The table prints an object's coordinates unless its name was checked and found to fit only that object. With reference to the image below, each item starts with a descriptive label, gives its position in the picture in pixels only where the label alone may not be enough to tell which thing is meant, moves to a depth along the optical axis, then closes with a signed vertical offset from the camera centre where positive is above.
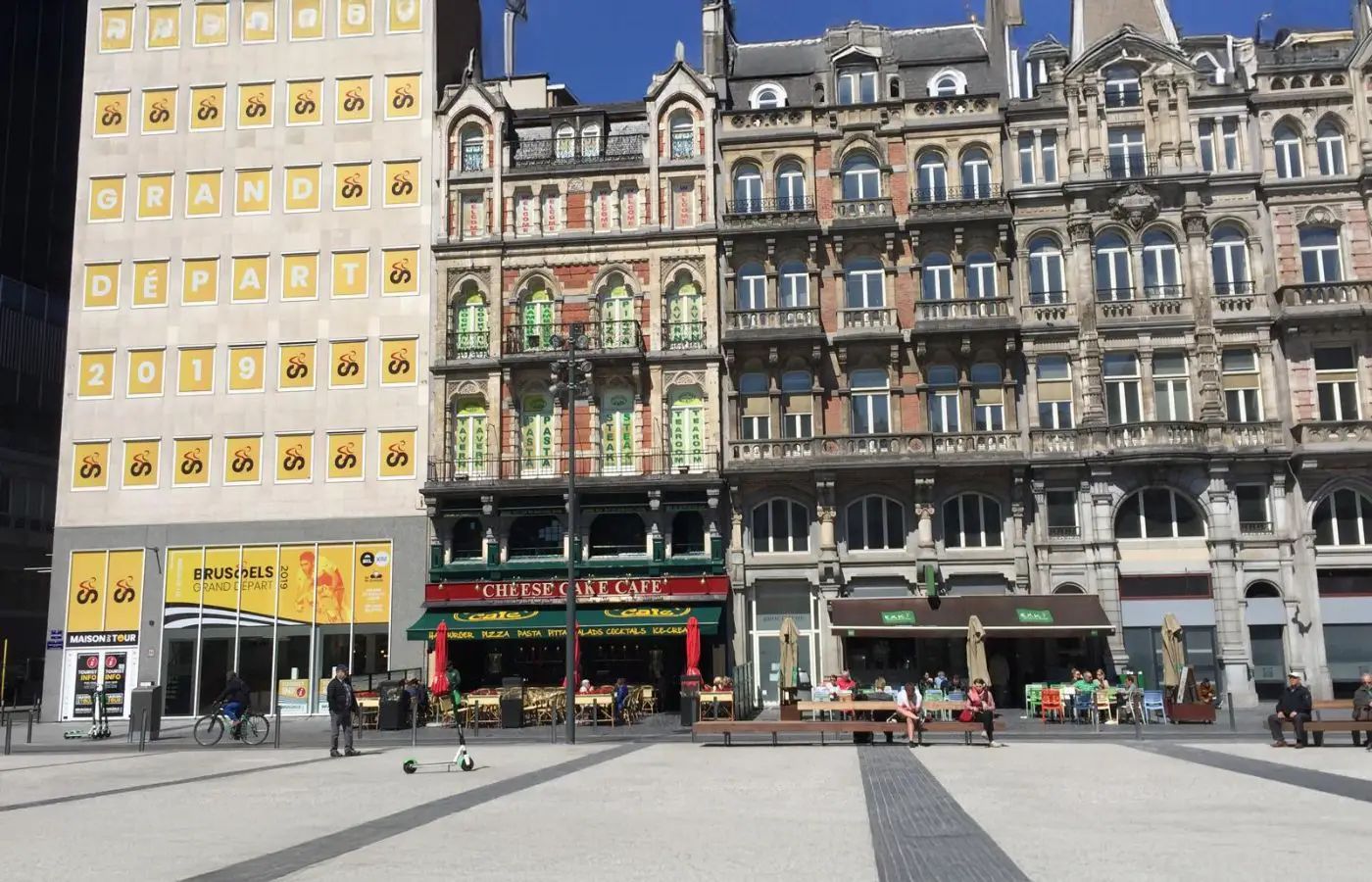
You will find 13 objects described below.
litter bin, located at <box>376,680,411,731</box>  29.98 -1.72
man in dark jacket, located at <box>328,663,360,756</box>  22.22 -1.19
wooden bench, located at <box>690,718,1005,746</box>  22.17 -1.80
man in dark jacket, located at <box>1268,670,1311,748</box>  21.51 -1.57
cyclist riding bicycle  26.25 -1.21
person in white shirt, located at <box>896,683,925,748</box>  22.58 -1.54
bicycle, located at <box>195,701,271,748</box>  26.38 -1.88
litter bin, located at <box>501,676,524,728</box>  29.58 -1.74
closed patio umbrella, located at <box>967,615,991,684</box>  30.67 -0.65
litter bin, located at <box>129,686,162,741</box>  27.47 -1.35
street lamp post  25.12 +3.91
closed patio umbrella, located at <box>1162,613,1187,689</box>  30.84 -0.69
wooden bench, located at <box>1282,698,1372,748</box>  20.50 -1.86
